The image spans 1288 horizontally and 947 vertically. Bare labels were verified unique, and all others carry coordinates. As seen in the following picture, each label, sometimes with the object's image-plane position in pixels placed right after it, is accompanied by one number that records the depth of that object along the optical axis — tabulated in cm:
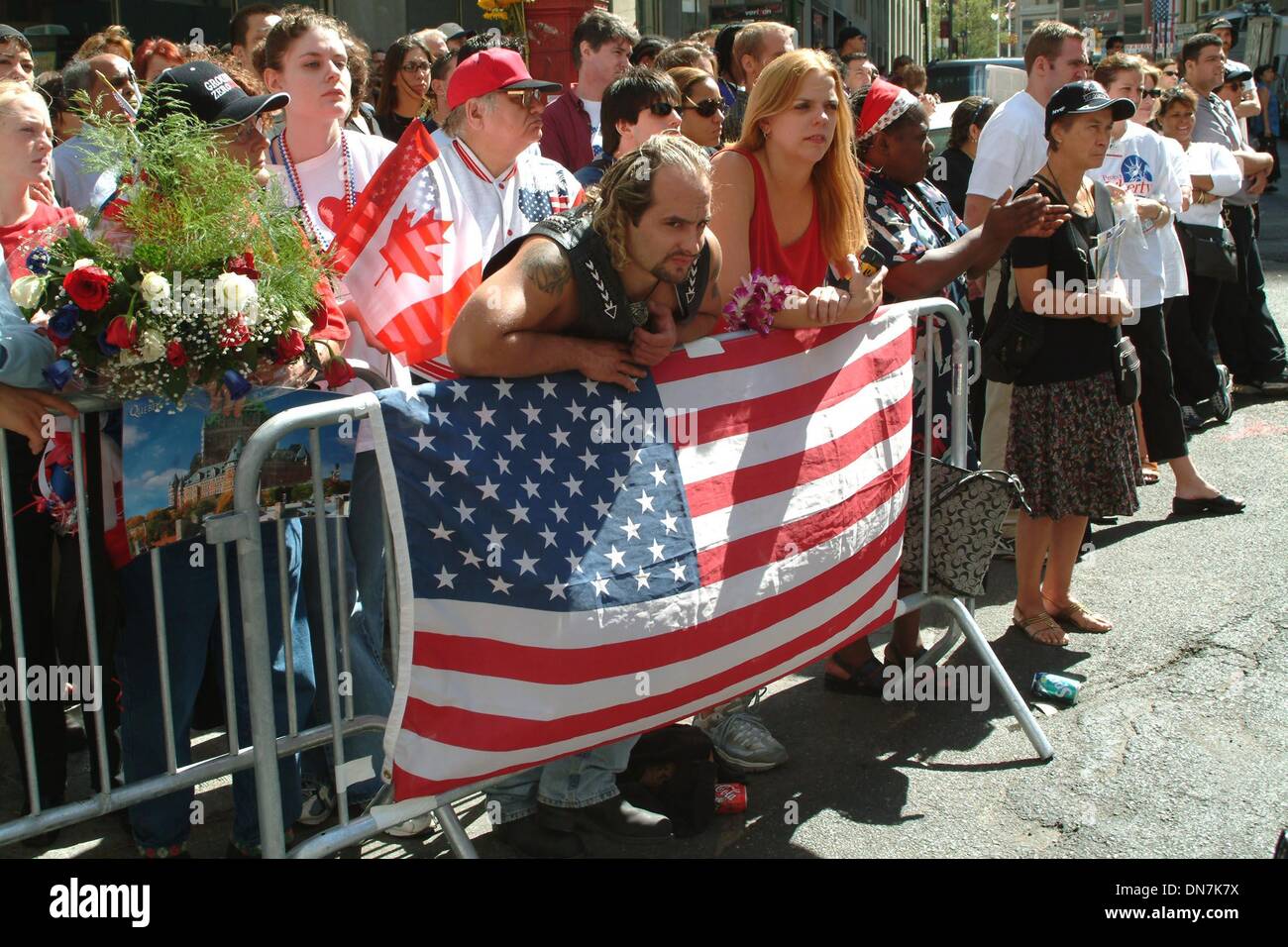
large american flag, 310
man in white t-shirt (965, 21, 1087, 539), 698
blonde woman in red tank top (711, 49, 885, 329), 434
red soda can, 414
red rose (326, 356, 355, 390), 352
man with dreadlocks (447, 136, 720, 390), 334
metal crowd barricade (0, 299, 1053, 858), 290
